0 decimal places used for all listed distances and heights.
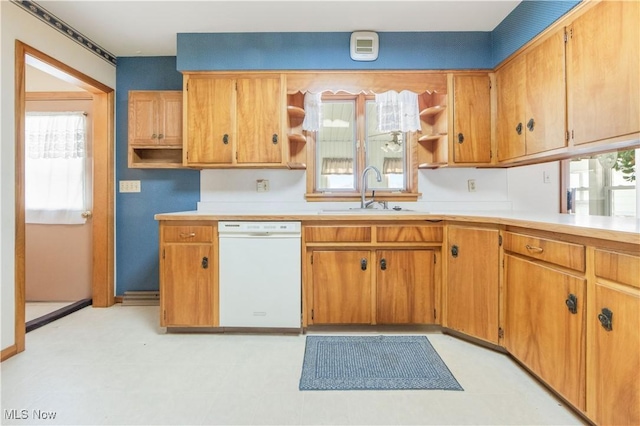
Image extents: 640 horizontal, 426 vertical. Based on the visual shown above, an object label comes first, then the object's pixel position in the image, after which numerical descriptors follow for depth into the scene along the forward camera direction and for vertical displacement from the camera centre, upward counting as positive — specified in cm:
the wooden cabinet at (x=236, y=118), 253 +79
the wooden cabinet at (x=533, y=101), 186 +77
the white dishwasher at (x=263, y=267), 223 -40
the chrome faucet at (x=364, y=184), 264 +26
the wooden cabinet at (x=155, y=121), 275 +83
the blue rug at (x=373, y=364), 167 -92
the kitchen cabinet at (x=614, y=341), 111 -50
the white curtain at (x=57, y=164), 298 +48
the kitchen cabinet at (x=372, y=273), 224 -44
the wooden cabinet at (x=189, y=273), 224 -44
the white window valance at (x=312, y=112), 266 +88
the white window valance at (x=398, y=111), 263 +88
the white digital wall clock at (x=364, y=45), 249 +137
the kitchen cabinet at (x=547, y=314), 137 -52
